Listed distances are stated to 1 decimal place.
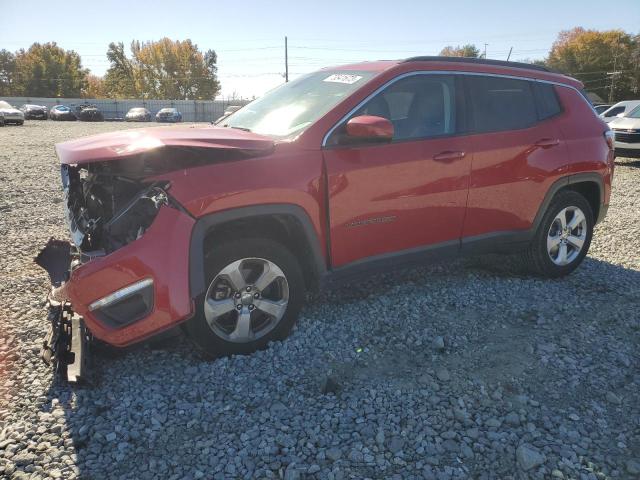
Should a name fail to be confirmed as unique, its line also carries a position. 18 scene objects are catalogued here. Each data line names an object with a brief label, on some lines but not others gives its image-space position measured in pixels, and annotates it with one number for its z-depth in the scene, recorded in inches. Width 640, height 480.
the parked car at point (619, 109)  566.9
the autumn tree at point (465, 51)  3260.3
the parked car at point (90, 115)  1755.9
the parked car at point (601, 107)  936.3
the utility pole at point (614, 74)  2669.8
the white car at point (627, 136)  510.6
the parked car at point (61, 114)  1702.8
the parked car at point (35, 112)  1633.9
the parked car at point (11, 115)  1160.8
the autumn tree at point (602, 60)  2854.3
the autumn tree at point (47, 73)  3223.4
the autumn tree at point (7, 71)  3506.4
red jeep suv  113.4
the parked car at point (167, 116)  1749.5
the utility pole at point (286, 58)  2640.3
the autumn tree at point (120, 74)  3535.9
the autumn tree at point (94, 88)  3622.0
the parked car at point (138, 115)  1863.9
